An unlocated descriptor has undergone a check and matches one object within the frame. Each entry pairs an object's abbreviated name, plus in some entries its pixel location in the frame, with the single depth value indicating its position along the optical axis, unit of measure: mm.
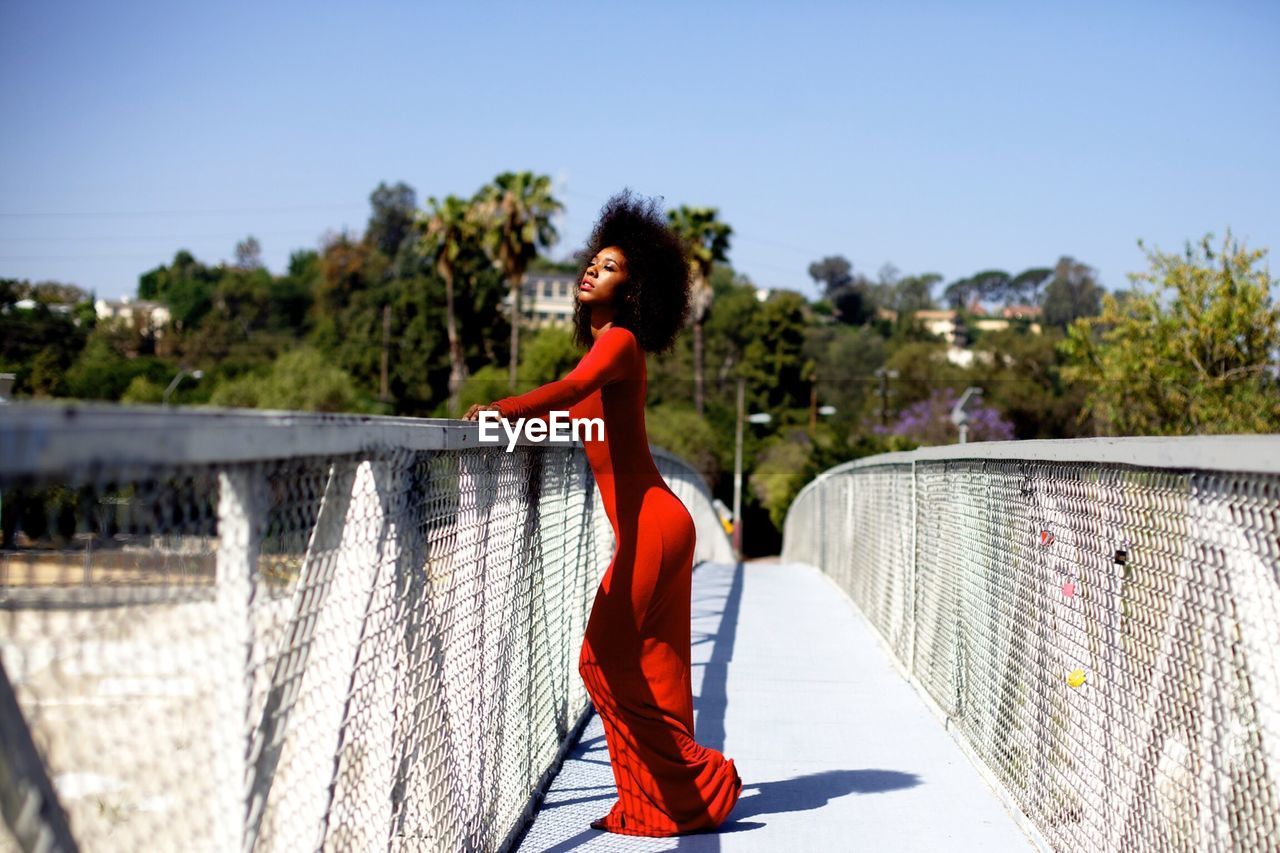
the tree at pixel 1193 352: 25875
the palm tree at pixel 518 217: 43781
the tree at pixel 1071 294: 157125
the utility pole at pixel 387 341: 78375
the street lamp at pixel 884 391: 56625
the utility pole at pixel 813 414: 80750
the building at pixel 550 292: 138625
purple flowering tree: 56156
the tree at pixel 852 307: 187500
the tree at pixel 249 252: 159875
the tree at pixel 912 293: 194125
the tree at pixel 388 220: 139500
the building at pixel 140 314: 90062
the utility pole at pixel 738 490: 45103
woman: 4406
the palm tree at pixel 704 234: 45438
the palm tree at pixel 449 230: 47625
